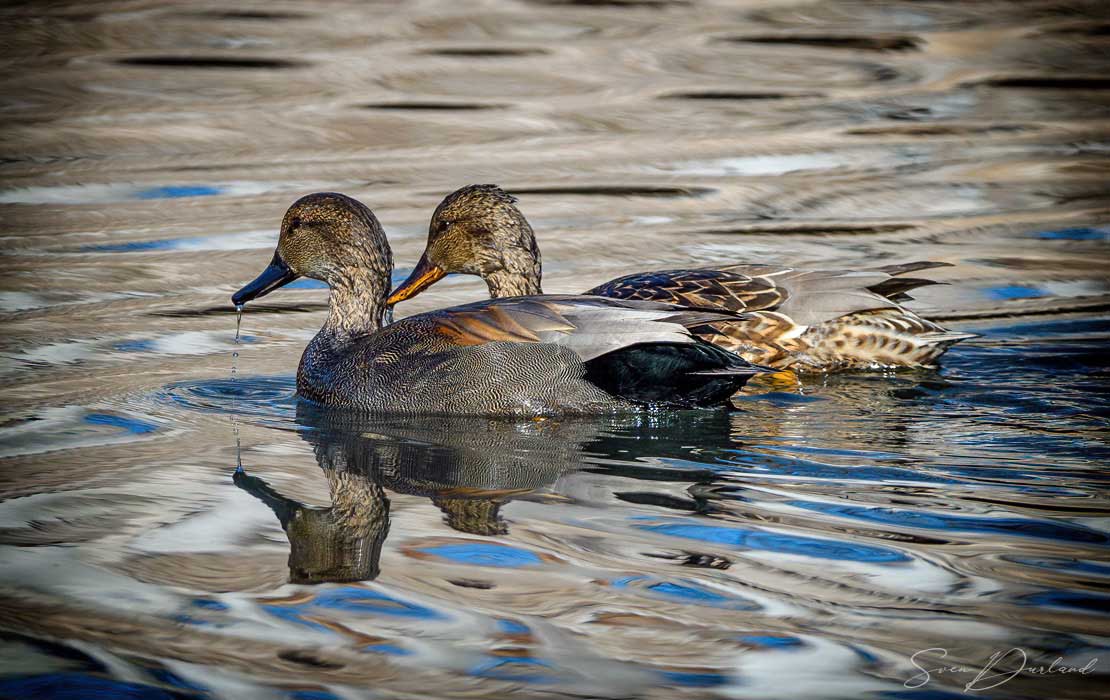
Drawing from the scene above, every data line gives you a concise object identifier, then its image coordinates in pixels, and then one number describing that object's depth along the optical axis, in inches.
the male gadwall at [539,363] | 493.0
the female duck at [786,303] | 577.9
